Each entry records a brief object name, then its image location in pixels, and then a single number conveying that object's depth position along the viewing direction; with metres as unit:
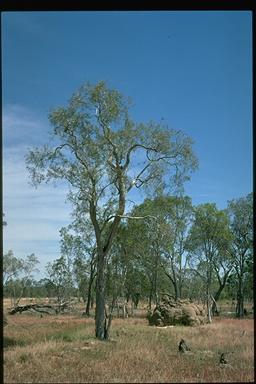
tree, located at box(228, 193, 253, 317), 49.53
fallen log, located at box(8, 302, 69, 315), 56.22
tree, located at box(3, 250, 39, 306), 60.58
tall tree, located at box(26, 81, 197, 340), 20.86
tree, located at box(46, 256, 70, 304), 62.84
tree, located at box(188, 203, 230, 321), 46.84
